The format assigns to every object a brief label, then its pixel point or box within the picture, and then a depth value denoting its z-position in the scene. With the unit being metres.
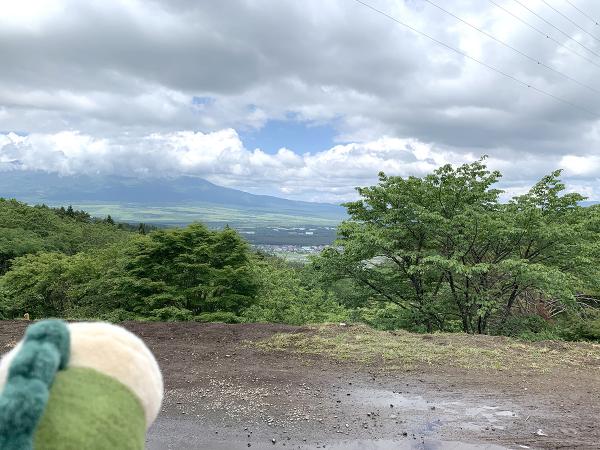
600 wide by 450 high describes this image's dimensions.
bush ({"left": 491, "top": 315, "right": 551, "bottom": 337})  12.03
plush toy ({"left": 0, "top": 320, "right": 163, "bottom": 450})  0.98
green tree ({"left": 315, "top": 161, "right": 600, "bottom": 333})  11.25
